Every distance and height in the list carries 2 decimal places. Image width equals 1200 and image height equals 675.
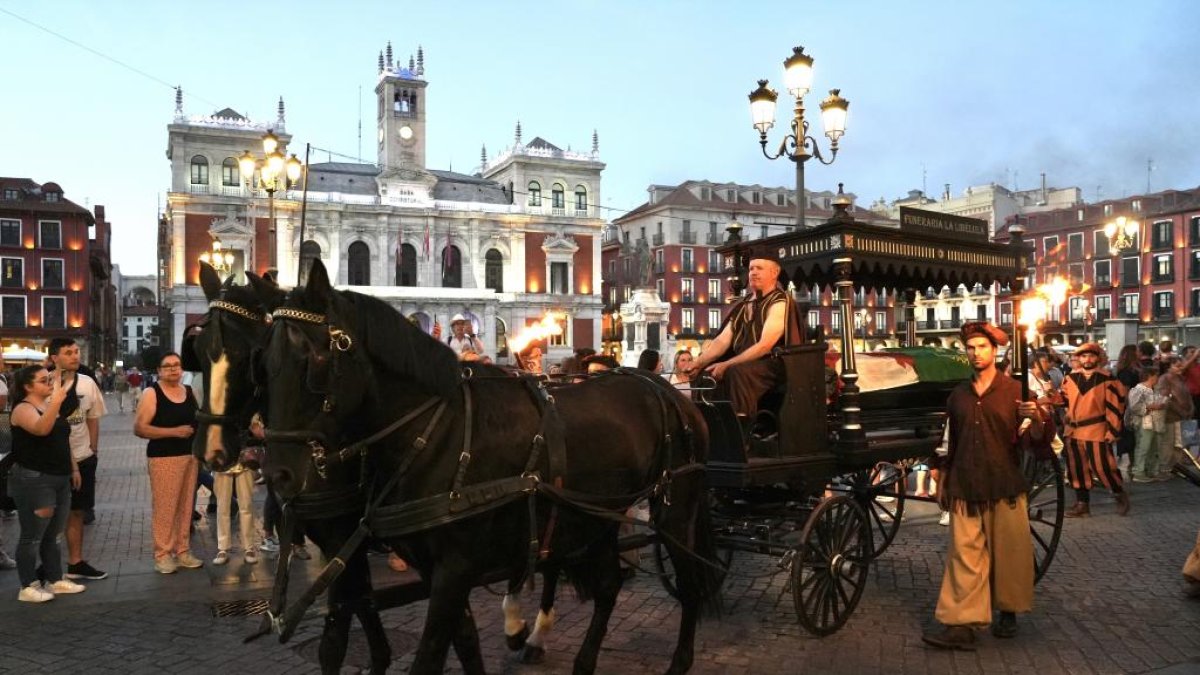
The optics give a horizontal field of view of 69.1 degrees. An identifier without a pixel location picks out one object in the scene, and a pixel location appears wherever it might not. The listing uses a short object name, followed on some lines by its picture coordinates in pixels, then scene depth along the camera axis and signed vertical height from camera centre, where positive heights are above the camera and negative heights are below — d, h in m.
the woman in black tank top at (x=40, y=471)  6.30 -0.99
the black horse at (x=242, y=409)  3.50 -0.30
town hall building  50.97 +6.92
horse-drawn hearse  3.44 -0.62
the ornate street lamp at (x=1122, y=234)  21.69 +2.40
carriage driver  5.43 -0.10
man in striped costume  9.70 -1.14
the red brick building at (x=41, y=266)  50.91 +4.19
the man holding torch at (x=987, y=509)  5.13 -1.09
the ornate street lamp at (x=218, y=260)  24.80 +2.31
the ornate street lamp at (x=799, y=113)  10.35 +2.71
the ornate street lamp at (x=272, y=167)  12.15 +2.48
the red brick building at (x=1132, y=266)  49.41 +3.73
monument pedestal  43.47 +0.53
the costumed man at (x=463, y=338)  8.80 -0.05
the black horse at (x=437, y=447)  3.37 -0.48
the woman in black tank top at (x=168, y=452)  7.23 -0.98
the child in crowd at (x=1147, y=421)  11.89 -1.31
